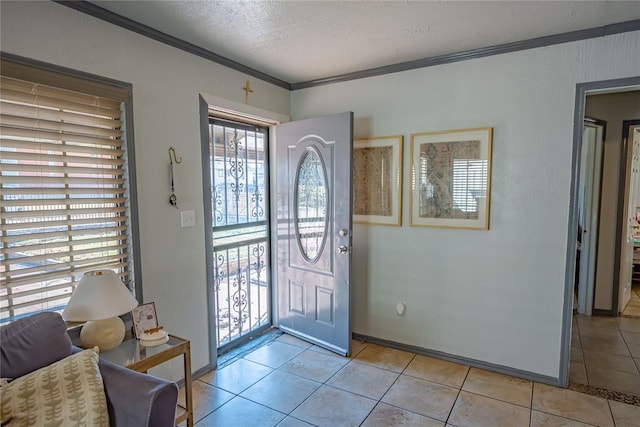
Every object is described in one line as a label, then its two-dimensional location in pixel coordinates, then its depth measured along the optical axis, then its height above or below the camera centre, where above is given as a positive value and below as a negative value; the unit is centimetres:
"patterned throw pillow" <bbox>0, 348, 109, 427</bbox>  125 -77
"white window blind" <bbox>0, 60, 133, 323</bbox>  167 +0
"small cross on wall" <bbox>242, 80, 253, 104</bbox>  291 +81
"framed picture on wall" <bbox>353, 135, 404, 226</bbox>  294 +7
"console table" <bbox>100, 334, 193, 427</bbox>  177 -86
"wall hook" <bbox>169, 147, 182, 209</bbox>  235 +13
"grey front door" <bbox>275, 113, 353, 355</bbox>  287 -35
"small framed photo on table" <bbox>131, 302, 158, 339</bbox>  198 -74
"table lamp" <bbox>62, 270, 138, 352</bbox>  167 -57
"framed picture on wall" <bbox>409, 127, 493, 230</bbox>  261 +7
